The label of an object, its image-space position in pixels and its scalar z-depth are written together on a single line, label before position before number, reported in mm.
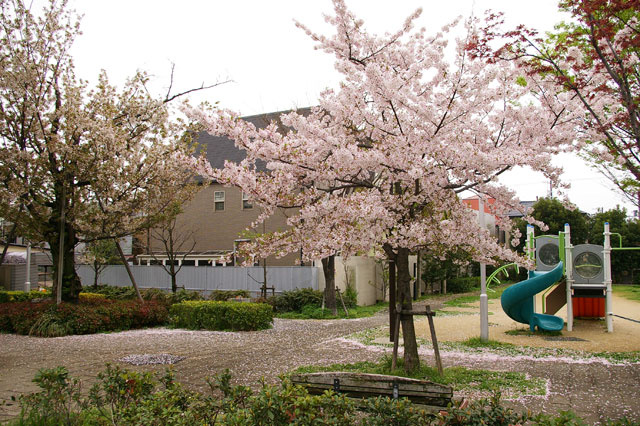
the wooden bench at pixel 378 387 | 4406
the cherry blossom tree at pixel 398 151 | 6145
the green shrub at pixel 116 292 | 20219
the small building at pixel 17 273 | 26891
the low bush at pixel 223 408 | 3420
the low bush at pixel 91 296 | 18006
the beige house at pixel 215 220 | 23422
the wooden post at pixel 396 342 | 6488
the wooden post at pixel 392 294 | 8398
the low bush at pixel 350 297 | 18516
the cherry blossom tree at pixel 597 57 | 4215
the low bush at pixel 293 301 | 17453
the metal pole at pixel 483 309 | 10010
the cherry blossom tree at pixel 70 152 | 11398
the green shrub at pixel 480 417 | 3295
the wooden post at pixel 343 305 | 16478
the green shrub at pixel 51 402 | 4121
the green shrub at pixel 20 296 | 18234
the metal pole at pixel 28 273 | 20766
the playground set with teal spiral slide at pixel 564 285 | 11508
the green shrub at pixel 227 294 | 18500
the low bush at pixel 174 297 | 17469
